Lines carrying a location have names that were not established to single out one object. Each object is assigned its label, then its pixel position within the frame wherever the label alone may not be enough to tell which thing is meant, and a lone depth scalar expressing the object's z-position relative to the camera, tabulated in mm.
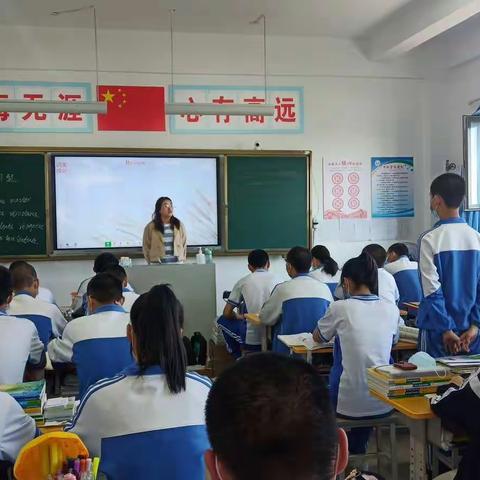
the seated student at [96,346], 2658
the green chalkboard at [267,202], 6590
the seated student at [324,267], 4867
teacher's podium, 5508
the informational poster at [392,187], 7008
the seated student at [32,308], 3580
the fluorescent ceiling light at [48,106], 5246
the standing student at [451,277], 2867
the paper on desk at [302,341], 3178
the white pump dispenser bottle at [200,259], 5775
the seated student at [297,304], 3857
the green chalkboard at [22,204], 6066
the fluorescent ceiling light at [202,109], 5520
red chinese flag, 6262
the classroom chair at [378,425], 2741
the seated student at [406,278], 4980
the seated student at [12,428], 1668
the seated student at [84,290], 4270
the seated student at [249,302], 4656
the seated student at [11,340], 2549
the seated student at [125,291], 3667
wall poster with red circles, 6883
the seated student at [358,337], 2756
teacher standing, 5883
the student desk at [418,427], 2082
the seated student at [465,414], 1590
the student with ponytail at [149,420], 1575
